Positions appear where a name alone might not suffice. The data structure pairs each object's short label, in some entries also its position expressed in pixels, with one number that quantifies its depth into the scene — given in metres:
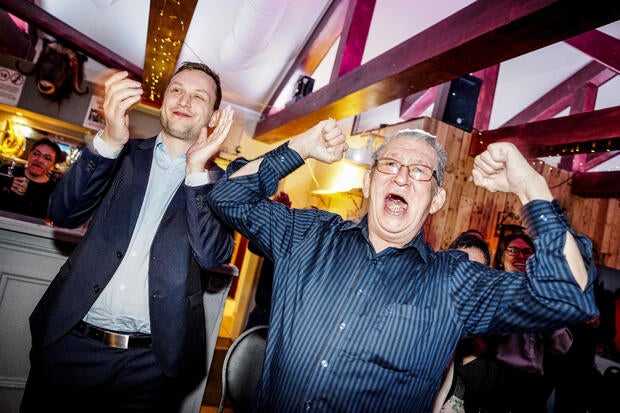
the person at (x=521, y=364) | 2.53
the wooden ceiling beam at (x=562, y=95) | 6.00
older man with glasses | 1.20
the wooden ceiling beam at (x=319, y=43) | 5.62
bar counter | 2.22
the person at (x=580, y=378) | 3.45
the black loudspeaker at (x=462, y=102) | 5.23
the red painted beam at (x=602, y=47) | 4.36
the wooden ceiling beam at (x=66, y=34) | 5.17
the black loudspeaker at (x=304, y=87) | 5.69
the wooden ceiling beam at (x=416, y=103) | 6.73
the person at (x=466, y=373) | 2.24
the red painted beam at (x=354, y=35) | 4.34
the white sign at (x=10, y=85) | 6.61
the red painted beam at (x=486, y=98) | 5.89
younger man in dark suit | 1.53
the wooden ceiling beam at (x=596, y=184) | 5.64
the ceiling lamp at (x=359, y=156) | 5.03
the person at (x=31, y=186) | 3.73
